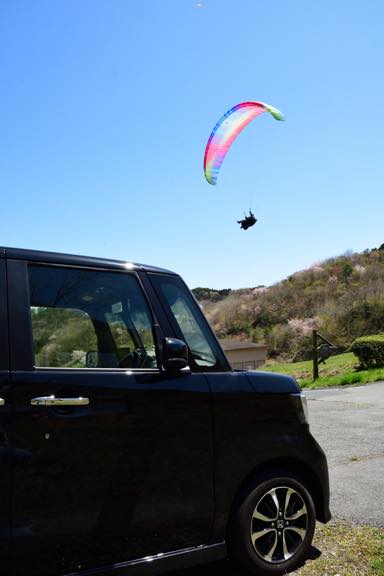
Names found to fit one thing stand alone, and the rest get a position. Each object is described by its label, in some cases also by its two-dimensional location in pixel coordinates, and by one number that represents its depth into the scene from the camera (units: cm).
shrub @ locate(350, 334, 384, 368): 1838
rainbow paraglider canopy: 1672
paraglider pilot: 2091
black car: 265
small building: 3559
